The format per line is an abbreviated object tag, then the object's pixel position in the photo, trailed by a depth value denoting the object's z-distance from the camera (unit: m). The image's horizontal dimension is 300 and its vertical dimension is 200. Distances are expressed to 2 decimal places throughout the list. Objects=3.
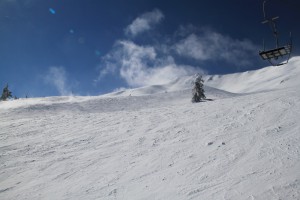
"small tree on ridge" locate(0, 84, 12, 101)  69.94
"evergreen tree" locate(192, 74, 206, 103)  48.78
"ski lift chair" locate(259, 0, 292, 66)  14.38
